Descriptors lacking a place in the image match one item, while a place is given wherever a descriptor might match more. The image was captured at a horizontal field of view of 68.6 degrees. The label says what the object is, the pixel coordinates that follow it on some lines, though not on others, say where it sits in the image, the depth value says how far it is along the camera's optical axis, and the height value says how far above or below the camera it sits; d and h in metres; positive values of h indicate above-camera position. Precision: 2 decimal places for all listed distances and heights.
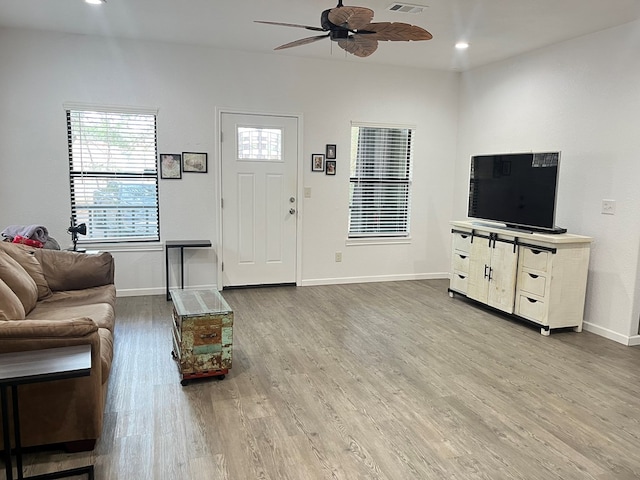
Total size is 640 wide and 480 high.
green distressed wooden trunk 3.01 -1.04
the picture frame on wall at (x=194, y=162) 5.26 +0.18
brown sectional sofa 2.11 -0.88
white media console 4.15 -0.81
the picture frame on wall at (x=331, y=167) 5.81 +0.18
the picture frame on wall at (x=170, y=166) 5.18 +0.13
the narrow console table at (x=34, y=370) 1.66 -0.71
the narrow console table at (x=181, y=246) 5.07 -0.72
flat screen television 4.28 -0.03
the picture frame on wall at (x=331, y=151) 5.78 +0.38
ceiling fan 2.76 +0.96
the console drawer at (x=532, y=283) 4.21 -0.88
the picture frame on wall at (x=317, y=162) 5.74 +0.24
